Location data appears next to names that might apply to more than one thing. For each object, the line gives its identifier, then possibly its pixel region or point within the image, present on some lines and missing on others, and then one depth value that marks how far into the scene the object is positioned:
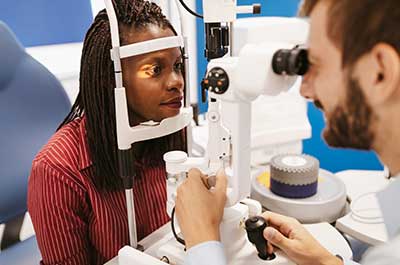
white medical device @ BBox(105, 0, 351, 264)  0.73
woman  1.03
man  0.58
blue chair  1.35
